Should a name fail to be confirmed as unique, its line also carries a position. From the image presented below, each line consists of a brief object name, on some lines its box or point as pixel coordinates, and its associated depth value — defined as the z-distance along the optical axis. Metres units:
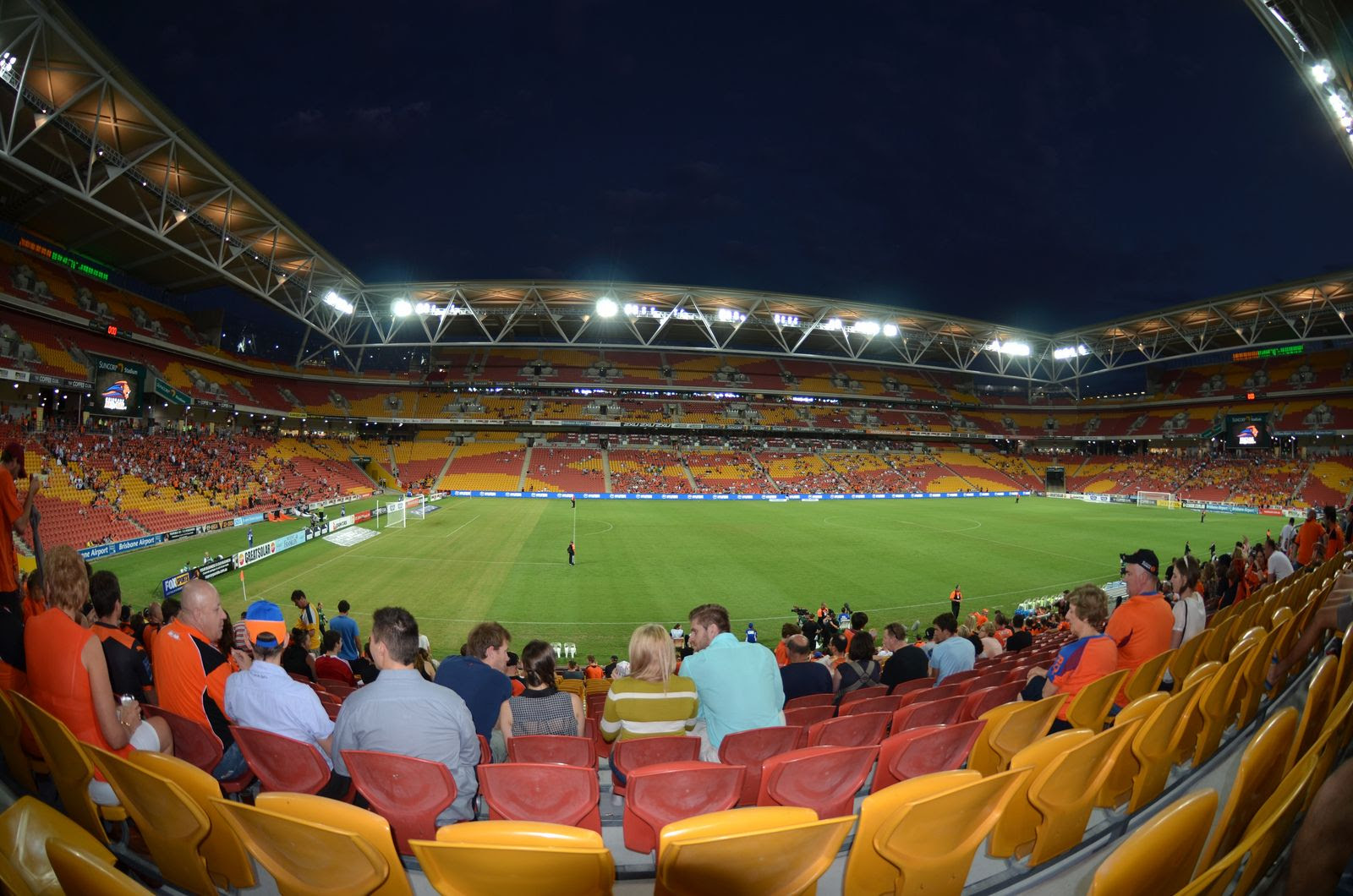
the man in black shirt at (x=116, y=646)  3.91
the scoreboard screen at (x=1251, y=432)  54.72
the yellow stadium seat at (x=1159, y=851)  1.44
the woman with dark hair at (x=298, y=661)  6.50
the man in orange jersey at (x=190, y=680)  3.87
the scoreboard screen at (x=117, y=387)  31.16
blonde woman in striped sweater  3.80
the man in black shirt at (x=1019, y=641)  9.62
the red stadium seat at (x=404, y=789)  2.75
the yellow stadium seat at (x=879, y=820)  2.07
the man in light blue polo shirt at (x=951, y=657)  7.06
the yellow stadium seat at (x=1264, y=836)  1.34
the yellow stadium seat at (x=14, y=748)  2.88
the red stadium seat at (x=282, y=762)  3.18
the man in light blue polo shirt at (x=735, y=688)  4.04
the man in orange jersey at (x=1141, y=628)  4.91
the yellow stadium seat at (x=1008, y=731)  3.62
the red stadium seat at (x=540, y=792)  2.80
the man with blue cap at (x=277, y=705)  3.54
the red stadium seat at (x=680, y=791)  2.61
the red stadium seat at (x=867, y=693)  5.66
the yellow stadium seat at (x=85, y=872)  1.29
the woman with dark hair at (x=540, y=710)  4.05
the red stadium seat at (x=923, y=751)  3.46
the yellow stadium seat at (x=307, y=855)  1.79
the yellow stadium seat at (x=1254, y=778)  1.87
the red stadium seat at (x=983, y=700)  5.11
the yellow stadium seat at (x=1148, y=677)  4.25
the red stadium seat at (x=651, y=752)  3.42
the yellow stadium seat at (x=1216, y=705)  3.27
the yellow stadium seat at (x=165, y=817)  2.15
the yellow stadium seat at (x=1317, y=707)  2.49
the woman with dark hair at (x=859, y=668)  6.41
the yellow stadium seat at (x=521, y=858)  1.60
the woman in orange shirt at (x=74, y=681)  3.02
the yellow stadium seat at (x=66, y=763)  2.45
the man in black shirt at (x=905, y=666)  6.48
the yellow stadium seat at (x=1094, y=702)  3.95
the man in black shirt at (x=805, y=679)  5.83
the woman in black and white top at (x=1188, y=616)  6.27
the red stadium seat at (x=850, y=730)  3.96
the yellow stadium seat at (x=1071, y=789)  2.54
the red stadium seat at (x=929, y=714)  4.47
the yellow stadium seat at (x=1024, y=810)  2.75
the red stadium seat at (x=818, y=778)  2.87
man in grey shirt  3.04
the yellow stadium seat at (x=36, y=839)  1.47
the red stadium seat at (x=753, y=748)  3.49
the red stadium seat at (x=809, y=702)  5.38
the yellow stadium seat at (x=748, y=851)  1.59
